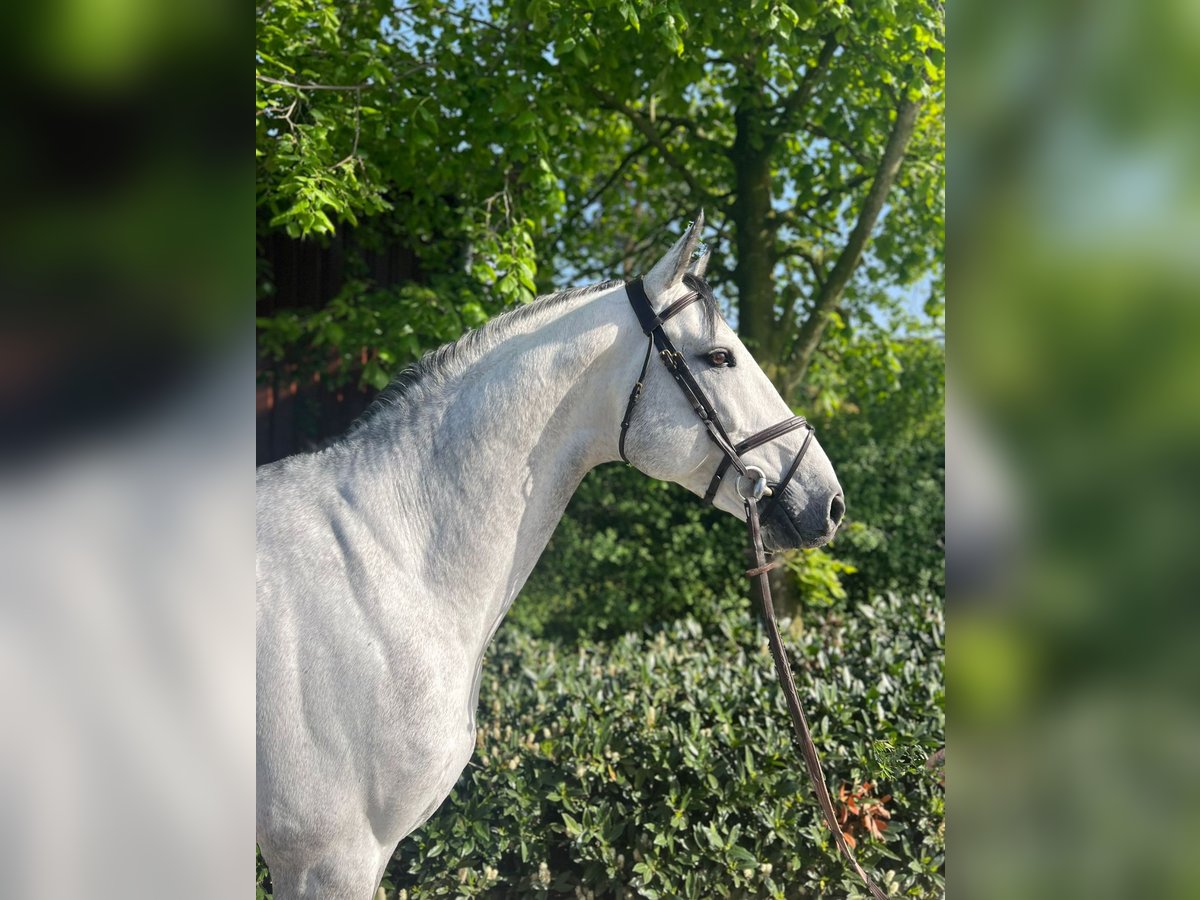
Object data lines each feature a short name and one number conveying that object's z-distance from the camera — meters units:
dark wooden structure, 4.42
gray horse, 1.69
